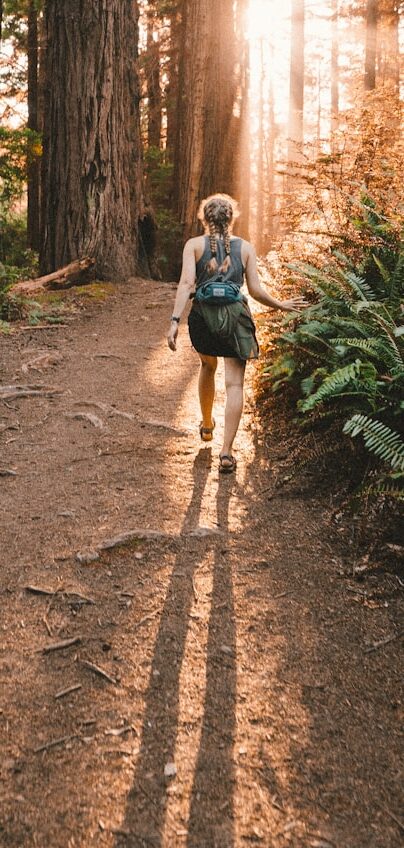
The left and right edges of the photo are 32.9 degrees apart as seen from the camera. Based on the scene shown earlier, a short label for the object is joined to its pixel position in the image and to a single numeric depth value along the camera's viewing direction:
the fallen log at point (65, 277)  10.90
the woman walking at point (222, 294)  5.13
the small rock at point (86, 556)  4.01
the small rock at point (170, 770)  2.54
